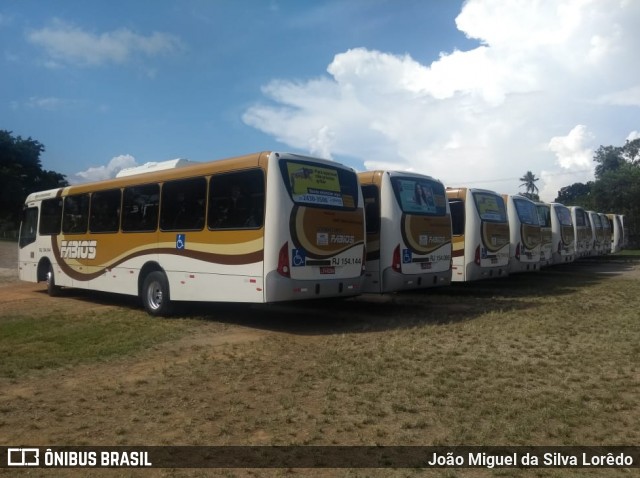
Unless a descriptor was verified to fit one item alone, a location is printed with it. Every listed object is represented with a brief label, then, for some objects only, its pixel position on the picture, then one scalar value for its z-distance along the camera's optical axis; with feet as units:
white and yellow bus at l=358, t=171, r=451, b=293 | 36.60
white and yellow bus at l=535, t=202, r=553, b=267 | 61.21
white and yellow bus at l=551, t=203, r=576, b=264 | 70.13
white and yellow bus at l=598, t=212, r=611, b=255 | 98.32
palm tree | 283.18
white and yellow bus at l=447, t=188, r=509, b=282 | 46.62
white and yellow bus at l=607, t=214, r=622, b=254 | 112.06
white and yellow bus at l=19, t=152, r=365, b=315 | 29.81
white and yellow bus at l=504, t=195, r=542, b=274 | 54.44
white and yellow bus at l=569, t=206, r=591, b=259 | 79.71
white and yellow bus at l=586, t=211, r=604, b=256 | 89.56
